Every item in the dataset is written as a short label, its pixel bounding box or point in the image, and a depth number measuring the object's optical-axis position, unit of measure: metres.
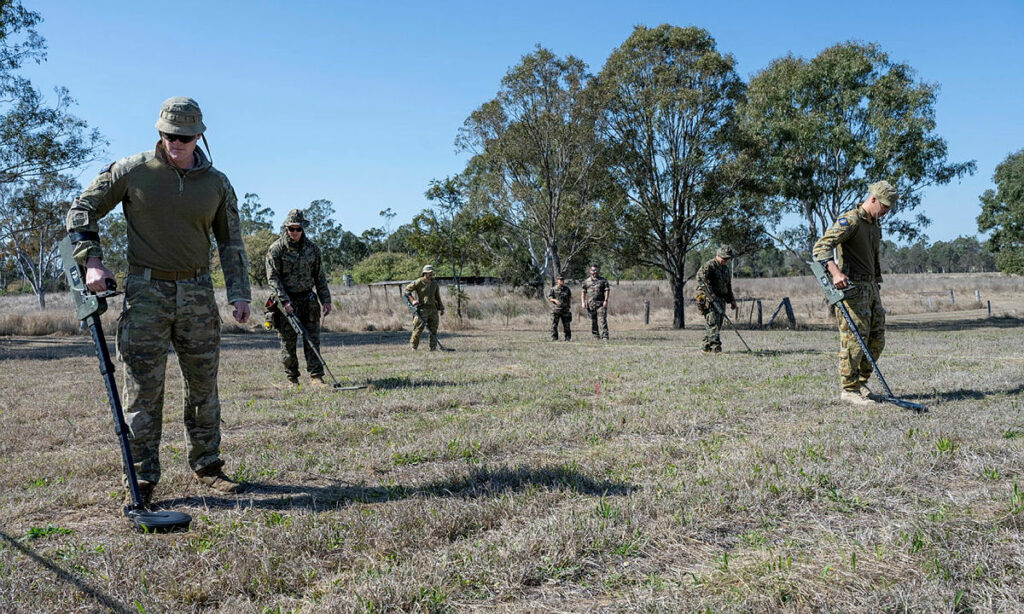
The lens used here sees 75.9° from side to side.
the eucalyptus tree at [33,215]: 20.44
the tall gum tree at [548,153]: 26.05
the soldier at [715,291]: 11.95
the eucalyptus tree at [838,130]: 23.20
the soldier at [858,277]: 6.49
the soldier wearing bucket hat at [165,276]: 3.75
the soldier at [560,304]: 16.86
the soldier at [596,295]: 16.61
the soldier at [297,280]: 8.27
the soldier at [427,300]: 14.65
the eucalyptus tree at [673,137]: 25.14
